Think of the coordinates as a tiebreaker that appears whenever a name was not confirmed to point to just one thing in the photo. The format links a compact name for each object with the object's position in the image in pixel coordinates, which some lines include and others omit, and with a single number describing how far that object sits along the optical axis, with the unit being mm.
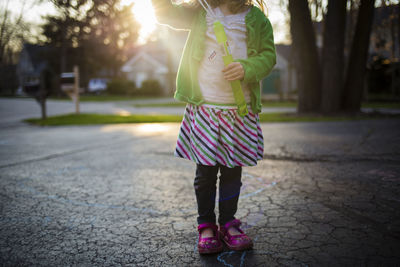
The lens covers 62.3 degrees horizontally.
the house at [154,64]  35469
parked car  40141
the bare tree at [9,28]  8909
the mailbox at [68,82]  12305
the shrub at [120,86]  35478
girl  1977
